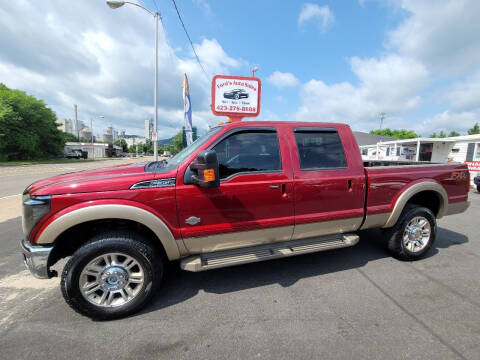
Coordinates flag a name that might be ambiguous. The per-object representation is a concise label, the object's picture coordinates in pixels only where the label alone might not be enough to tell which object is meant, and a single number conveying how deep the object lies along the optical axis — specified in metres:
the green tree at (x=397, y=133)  71.00
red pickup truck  2.12
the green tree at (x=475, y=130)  68.85
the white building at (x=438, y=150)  13.68
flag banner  10.70
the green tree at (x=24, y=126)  24.69
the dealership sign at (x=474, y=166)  10.59
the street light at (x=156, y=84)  9.72
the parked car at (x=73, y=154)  41.12
